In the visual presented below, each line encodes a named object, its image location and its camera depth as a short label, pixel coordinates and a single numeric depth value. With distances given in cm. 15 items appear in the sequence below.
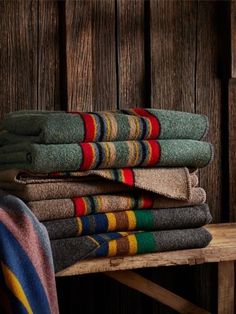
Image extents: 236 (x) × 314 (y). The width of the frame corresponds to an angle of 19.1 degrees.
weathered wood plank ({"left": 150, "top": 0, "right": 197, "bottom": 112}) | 219
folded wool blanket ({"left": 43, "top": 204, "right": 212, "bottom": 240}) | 165
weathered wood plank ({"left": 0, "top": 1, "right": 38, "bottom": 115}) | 202
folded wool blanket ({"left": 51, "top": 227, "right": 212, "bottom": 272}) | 162
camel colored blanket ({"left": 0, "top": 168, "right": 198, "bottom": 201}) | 165
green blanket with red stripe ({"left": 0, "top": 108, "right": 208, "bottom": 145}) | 164
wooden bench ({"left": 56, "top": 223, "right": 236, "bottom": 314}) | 166
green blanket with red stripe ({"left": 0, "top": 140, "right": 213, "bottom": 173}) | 162
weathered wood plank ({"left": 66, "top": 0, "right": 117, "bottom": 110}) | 208
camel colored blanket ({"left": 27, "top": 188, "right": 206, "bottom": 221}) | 165
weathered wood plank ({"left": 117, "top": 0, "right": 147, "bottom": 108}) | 215
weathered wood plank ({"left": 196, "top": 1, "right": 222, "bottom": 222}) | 224
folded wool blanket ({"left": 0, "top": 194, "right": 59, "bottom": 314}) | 146
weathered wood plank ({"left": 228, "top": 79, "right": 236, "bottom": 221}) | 227
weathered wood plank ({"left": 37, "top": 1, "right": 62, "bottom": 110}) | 206
